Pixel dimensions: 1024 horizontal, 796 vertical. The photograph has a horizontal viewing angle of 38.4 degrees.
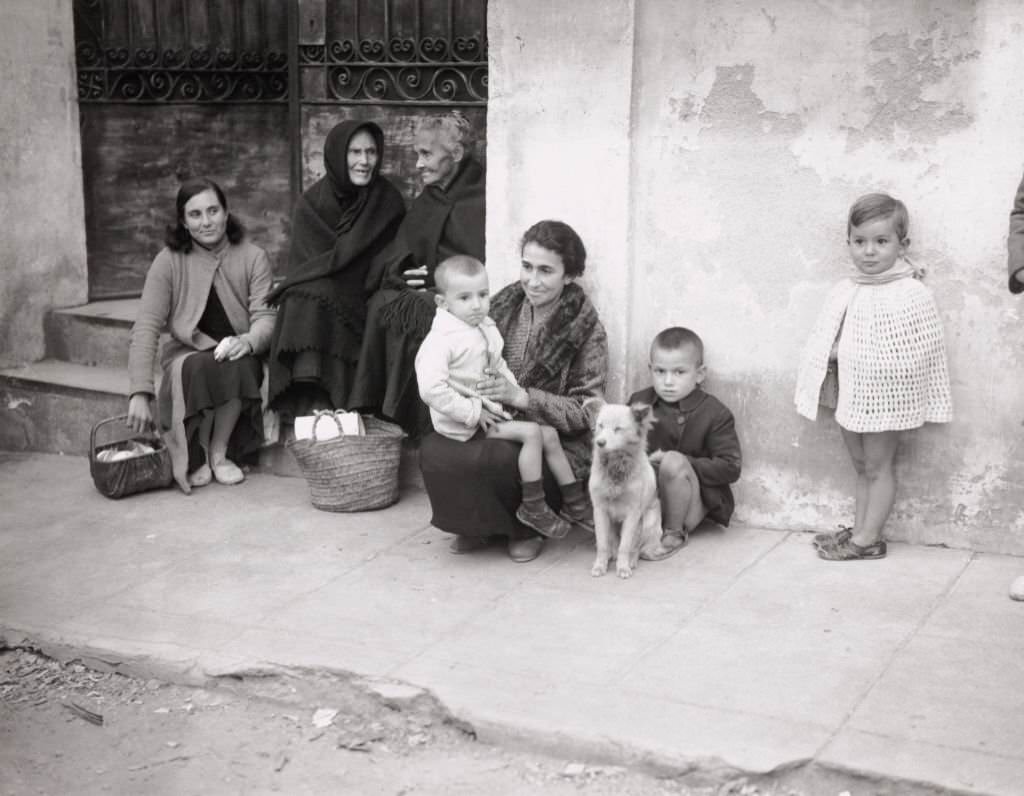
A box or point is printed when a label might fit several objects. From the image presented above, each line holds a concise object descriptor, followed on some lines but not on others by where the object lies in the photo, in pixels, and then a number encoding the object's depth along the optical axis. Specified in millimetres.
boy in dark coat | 5660
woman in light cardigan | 6766
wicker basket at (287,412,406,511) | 6238
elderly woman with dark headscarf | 6664
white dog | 5270
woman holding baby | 5535
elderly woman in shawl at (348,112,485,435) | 6430
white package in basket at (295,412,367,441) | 6266
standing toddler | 5316
